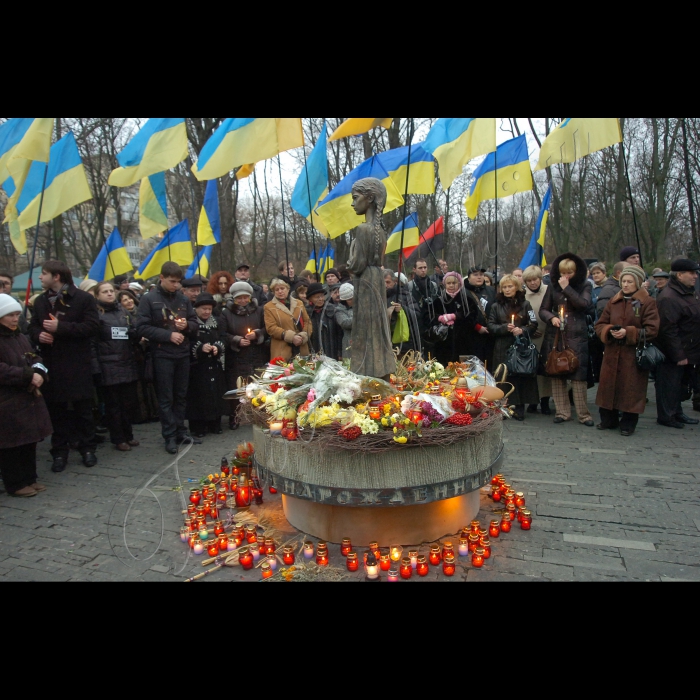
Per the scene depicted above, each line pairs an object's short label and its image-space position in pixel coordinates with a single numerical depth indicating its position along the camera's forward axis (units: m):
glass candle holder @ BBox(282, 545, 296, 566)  3.95
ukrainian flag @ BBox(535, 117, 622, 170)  7.27
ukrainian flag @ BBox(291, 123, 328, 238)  7.53
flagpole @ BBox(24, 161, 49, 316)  6.34
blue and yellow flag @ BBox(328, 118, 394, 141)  5.51
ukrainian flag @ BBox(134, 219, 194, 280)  9.84
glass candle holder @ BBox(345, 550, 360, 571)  3.82
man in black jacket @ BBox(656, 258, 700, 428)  7.16
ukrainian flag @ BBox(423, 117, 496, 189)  7.36
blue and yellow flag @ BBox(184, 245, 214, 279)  12.11
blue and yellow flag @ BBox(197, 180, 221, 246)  8.95
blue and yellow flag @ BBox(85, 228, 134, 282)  9.04
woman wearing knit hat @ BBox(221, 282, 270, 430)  7.75
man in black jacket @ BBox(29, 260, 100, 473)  6.17
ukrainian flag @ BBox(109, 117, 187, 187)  6.88
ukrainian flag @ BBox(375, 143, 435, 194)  8.09
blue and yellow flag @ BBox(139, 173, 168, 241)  8.87
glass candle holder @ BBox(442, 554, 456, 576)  3.73
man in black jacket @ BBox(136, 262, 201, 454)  6.73
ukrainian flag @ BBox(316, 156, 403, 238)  7.99
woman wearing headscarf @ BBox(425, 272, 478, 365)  8.35
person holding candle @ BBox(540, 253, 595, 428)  7.53
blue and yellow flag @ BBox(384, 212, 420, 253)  9.32
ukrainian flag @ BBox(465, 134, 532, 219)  8.29
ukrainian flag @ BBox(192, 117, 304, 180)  6.20
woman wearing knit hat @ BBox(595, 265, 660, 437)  6.89
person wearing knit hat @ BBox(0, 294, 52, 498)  5.31
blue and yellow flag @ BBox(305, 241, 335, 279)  14.25
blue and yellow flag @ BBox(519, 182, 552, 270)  9.16
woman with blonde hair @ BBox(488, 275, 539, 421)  7.93
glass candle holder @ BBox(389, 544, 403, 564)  3.84
